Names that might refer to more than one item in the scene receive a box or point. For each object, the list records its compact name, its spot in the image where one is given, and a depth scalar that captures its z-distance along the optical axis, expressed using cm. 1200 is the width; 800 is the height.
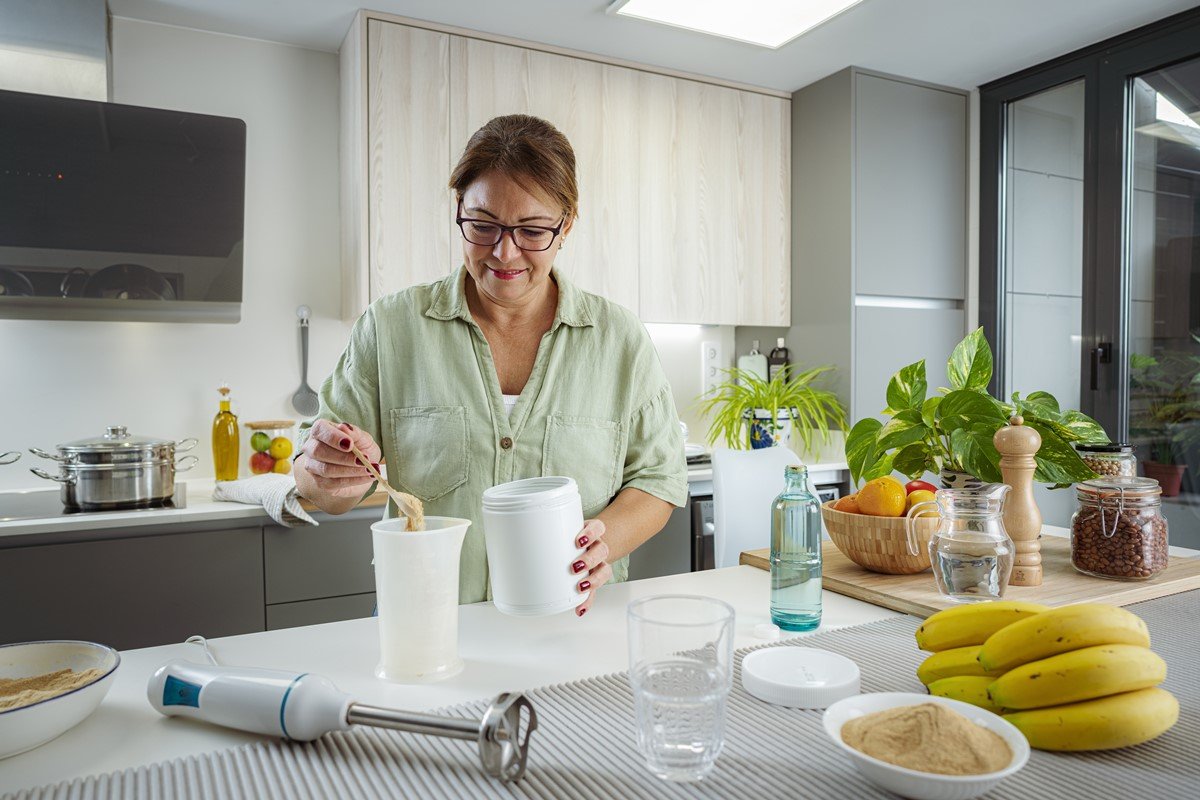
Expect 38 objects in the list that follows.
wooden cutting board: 121
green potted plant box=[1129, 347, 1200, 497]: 277
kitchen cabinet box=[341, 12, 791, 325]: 265
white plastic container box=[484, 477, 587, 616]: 94
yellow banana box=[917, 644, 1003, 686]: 85
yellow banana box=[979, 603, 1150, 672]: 78
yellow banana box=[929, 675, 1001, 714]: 81
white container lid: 87
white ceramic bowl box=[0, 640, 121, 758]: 75
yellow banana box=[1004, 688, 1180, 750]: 75
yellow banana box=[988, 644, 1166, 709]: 75
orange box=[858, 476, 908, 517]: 134
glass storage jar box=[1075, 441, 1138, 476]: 139
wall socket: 357
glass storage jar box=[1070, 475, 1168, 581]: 128
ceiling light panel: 254
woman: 136
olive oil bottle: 260
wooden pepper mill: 129
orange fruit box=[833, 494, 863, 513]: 139
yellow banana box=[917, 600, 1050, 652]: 87
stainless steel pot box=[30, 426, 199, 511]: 213
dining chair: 202
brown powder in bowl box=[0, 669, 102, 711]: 80
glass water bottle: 113
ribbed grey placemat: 69
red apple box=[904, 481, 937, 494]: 143
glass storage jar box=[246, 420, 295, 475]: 266
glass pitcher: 116
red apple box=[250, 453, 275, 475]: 265
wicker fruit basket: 133
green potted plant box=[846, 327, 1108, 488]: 140
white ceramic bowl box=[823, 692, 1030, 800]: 64
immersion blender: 71
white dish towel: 217
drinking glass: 72
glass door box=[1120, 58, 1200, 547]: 276
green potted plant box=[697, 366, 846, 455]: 313
